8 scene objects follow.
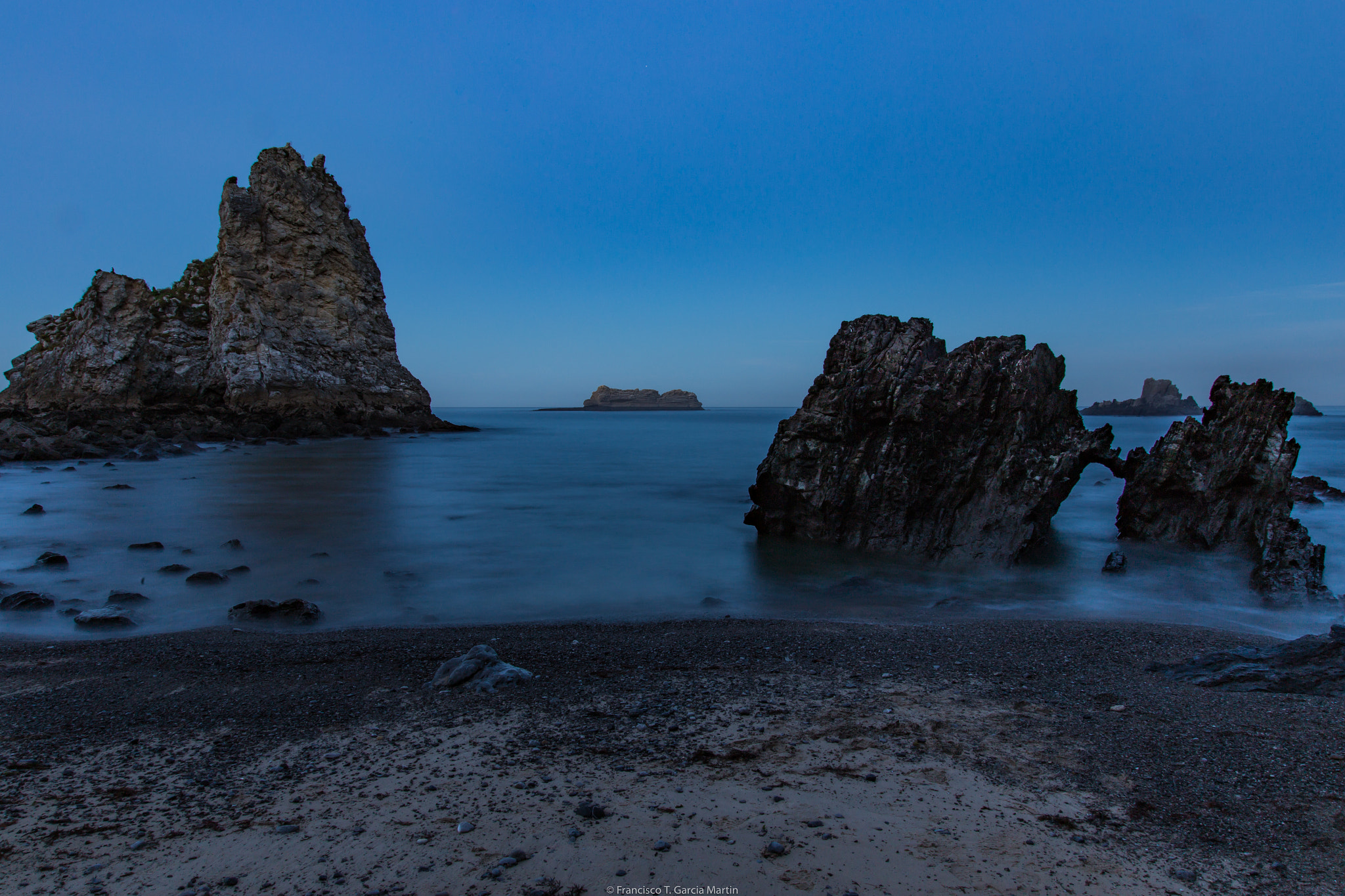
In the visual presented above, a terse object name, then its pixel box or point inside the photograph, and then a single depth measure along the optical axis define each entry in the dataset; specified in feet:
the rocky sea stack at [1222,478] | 35.47
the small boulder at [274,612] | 23.98
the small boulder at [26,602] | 23.93
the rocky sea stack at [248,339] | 130.00
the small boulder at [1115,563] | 32.48
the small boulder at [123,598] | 25.44
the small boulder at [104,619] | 22.70
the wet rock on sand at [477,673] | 15.94
